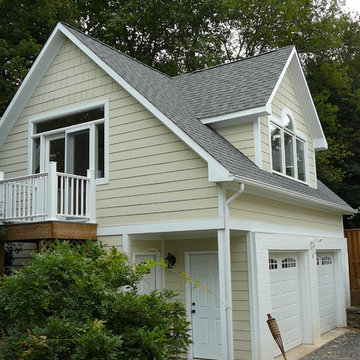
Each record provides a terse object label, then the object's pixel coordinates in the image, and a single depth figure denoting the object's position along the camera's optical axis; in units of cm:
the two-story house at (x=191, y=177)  885
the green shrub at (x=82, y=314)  526
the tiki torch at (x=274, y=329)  757
